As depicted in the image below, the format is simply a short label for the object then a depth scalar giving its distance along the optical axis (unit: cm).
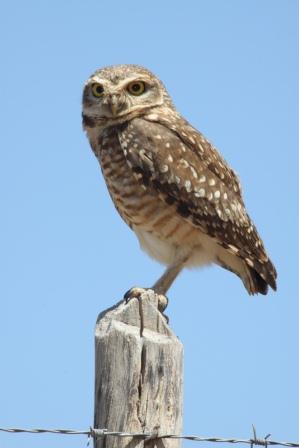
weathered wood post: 836
